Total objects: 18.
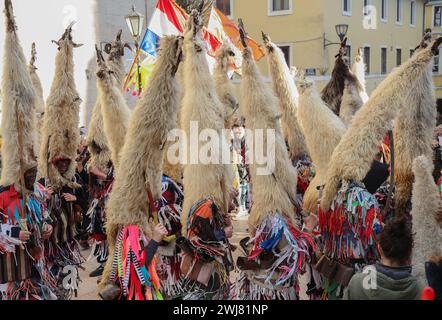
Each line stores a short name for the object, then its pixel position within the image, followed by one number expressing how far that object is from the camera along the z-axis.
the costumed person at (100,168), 6.63
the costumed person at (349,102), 5.29
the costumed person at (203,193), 3.65
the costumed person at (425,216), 3.54
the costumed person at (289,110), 4.88
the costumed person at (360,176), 3.55
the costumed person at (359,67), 6.76
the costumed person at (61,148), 5.22
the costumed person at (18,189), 3.99
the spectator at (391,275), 2.63
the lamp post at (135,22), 9.03
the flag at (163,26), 8.46
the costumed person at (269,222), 3.66
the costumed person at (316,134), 4.12
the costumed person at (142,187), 3.35
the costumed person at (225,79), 5.49
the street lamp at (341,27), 10.22
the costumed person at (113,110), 5.03
